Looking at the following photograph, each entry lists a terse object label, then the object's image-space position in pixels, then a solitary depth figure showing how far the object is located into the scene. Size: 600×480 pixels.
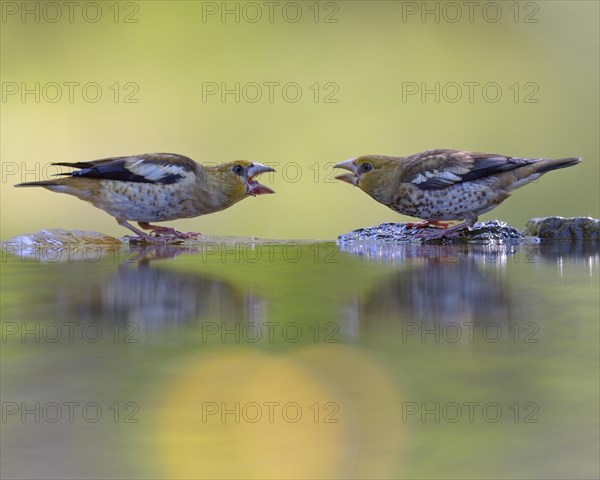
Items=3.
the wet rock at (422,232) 10.17
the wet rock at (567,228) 10.48
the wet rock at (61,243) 9.55
